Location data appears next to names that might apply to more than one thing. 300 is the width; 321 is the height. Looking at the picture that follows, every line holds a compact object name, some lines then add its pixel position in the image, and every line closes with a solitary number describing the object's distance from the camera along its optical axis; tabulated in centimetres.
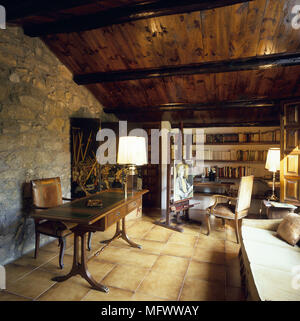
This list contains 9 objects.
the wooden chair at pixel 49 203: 260
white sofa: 158
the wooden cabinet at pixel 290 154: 372
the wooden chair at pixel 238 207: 345
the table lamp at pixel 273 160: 368
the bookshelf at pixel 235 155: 505
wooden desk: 203
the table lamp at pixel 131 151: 258
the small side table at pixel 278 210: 299
